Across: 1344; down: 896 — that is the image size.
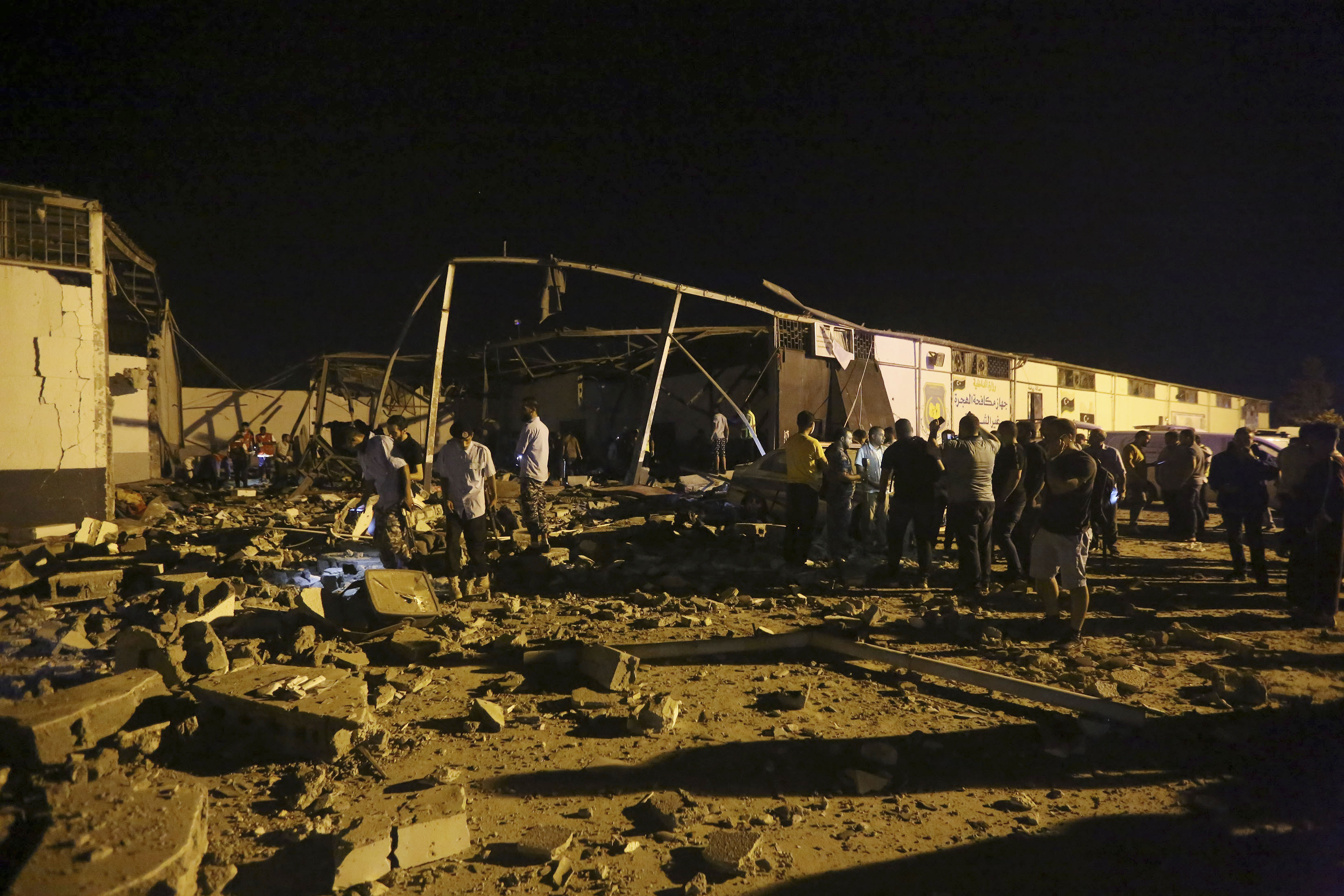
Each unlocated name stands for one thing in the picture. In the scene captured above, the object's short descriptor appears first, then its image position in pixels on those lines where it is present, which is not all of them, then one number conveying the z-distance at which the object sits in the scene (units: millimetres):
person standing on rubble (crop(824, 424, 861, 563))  7387
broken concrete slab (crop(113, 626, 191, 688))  3996
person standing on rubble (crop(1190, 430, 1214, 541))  9672
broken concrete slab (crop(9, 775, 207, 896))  2170
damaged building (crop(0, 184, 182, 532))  8109
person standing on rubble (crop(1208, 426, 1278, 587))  6914
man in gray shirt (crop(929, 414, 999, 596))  6621
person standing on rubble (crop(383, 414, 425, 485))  7578
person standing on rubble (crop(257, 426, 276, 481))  16562
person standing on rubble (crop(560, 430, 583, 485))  15695
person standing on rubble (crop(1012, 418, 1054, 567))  6969
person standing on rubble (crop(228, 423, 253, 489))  15317
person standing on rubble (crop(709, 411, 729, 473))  15422
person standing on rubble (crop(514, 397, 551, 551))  8195
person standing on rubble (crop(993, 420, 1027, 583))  6809
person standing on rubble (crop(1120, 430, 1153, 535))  11453
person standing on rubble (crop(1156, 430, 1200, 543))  9328
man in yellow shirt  7359
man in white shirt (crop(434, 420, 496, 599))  6758
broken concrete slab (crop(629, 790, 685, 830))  2812
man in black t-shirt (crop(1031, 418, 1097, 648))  4961
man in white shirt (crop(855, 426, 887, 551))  8820
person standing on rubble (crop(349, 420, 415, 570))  6789
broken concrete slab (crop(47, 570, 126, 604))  6176
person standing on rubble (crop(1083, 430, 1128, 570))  8250
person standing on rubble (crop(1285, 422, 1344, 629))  5824
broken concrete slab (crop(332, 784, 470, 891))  2416
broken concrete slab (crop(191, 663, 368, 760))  3361
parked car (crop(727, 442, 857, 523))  10031
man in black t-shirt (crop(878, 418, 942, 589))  7074
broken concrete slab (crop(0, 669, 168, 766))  3006
